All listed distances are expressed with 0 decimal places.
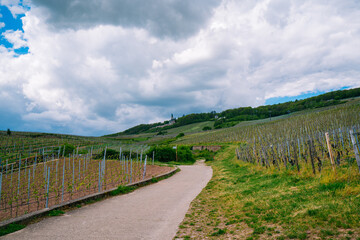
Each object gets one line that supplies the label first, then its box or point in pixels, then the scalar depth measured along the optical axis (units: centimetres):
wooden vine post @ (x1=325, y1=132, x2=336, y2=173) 861
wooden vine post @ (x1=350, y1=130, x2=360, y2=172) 728
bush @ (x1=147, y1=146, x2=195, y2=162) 3431
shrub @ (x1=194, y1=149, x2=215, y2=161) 3851
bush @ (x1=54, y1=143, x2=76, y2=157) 3123
